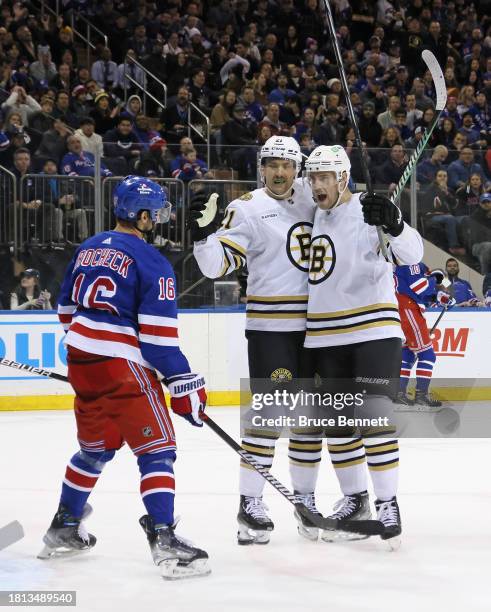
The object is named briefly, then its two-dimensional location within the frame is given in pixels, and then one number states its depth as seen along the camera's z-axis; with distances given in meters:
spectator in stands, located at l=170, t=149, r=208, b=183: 15.97
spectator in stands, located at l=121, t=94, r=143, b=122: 18.42
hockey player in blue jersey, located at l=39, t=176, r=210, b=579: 6.27
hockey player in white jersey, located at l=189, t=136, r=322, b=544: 7.42
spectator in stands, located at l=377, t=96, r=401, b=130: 20.57
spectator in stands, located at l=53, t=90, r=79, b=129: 17.51
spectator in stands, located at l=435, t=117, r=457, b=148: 20.53
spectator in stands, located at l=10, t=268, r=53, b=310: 14.78
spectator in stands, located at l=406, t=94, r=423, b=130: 21.04
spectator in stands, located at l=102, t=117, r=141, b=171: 15.76
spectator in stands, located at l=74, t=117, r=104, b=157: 15.63
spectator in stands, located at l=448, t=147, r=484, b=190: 16.69
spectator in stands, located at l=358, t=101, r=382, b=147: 19.95
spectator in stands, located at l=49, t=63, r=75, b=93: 18.73
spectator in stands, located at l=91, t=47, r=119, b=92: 20.18
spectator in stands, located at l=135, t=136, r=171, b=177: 15.87
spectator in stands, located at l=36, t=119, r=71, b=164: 15.76
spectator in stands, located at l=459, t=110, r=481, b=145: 21.05
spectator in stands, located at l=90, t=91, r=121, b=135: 18.11
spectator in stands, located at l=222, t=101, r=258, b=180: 15.97
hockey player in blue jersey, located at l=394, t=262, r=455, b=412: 14.02
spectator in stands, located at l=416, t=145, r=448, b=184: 16.61
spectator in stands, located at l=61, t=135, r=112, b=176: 15.40
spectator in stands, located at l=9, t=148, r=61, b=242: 14.85
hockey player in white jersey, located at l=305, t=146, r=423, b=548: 7.30
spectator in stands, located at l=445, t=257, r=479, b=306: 16.41
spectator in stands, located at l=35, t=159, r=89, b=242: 15.04
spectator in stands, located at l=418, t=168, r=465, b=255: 16.53
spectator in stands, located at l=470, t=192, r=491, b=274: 16.62
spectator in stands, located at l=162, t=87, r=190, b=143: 19.19
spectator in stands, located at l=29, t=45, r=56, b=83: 18.82
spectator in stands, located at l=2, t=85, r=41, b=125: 16.62
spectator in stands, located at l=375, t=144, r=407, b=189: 16.35
